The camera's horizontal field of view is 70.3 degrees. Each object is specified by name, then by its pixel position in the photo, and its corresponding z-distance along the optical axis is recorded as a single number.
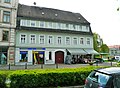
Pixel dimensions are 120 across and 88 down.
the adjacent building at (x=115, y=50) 60.20
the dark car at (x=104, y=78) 2.90
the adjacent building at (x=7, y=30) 14.46
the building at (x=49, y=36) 15.64
